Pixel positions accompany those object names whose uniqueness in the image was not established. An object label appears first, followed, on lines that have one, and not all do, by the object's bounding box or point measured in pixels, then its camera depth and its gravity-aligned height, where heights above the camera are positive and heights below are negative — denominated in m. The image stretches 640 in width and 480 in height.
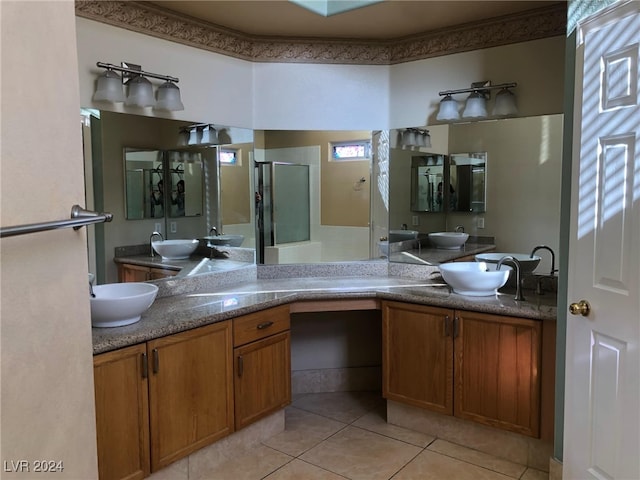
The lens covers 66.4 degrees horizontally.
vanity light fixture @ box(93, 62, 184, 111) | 2.53 +0.60
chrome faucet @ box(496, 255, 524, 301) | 2.73 -0.41
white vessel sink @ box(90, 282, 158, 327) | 2.12 -0.49
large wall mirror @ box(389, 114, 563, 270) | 2.90 +0.10
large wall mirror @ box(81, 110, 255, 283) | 2.57 +0.09
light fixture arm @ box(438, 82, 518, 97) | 3.01 +0.69
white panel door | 1.80 -0.23
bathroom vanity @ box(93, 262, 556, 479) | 2.13 -0.83
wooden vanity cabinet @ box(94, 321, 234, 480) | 2.03 -0.92
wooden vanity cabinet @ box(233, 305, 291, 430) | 2.64 -0.94
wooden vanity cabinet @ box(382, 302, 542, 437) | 2.53 -0.93
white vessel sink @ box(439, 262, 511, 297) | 2.76 -0.48
